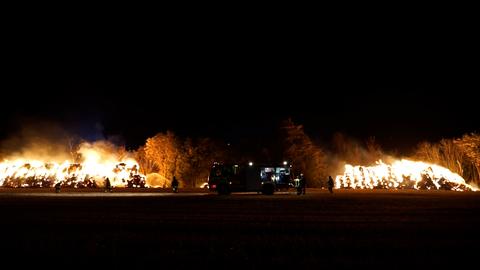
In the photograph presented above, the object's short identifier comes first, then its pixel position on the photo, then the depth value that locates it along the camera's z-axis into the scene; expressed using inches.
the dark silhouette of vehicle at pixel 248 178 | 1637.6
